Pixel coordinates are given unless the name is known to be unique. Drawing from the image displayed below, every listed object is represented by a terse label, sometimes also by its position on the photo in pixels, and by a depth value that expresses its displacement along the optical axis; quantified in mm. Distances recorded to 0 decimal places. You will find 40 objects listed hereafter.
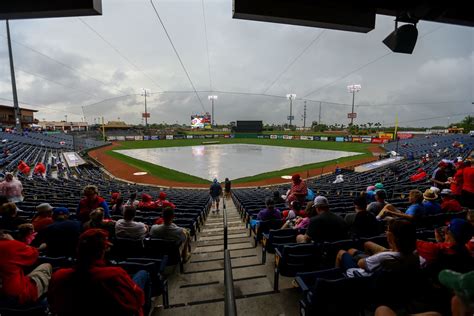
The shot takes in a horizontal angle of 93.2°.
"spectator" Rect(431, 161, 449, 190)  8991
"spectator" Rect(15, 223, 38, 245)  3211
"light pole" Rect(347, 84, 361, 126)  87338
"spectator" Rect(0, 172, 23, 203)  8125
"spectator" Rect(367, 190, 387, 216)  5477
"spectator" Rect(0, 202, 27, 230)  4484
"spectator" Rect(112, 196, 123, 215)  6965
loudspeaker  3614
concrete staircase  2990
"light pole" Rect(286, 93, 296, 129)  103431
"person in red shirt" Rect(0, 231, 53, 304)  2357
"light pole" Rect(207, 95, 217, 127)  117312
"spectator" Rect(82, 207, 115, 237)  3919
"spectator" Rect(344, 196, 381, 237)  4035
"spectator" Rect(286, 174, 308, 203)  7527
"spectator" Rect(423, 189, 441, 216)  5281
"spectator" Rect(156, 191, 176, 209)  7152
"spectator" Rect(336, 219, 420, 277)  2406
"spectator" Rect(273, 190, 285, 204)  7909
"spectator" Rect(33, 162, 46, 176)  17923
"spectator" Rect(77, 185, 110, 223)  5523
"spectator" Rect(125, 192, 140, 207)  7871
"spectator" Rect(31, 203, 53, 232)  4129
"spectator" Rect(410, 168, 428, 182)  13681
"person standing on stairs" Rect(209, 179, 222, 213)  12512
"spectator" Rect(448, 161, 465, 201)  6500
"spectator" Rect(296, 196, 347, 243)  3654
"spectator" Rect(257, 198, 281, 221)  5574
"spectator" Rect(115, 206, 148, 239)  3914
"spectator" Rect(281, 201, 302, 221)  5582
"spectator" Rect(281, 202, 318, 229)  4699
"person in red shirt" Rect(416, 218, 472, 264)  2619
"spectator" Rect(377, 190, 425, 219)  4937
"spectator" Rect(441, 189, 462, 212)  5477
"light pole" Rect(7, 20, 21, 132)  33312
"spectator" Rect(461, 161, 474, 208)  6070
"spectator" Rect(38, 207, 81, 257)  3531
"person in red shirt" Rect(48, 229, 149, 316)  1847
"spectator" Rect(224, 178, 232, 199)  17234
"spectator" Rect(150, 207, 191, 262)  4074
